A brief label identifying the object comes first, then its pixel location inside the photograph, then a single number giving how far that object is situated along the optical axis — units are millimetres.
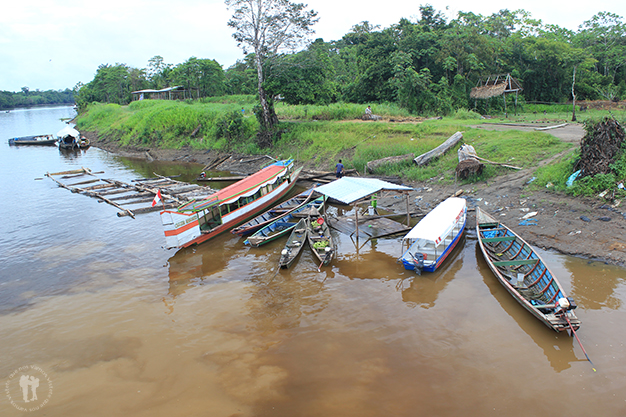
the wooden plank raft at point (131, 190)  20734
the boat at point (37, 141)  49219
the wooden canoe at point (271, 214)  15797
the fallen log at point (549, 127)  22098
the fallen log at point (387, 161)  21645
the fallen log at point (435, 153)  20641
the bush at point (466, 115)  29506
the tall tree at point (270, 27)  28312
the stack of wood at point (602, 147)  14180
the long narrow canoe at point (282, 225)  14648
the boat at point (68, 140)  44719
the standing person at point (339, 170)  21781
